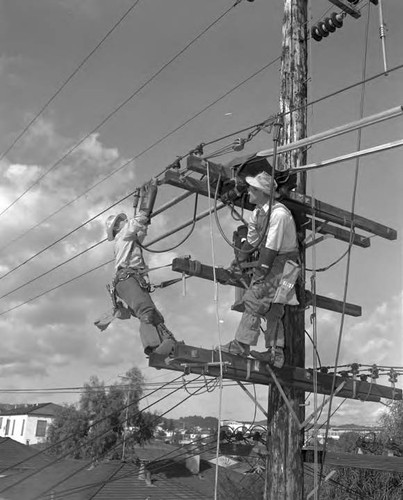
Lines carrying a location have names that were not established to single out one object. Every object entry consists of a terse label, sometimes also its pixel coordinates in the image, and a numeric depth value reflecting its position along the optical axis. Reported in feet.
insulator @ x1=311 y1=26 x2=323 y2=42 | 27.53
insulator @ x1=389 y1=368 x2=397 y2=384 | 22.58
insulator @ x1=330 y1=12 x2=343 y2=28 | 27.55
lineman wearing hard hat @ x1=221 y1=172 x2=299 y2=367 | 18.34
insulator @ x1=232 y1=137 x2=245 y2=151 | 21.30
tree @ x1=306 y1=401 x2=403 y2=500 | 56.90
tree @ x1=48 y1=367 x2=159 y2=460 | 167.12
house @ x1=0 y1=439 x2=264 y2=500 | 56.59
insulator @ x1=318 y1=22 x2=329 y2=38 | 27.48
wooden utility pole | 18.21
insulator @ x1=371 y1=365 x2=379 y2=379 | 21.46
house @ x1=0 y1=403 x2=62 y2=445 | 284.20
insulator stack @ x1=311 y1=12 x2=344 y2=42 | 27.50
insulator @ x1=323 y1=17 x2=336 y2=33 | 27.50
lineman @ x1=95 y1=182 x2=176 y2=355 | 18.56
